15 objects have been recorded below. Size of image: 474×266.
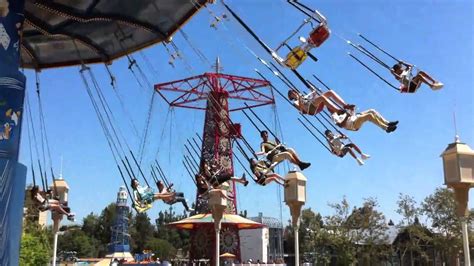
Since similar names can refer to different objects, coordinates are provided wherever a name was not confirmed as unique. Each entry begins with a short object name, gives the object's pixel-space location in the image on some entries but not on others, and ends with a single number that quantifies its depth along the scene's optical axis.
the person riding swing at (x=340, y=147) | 13.62
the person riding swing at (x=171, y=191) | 16.53
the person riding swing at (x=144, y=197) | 16.30
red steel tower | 36.38
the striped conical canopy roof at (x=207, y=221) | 36.25
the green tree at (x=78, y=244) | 70.06
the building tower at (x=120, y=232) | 48.91
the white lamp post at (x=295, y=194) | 14.87
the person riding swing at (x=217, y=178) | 16.22
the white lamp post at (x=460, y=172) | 10.58
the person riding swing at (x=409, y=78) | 12.10
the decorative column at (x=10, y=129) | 11.50
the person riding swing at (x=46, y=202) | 15.51
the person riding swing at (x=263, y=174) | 15.32
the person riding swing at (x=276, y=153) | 15.04
